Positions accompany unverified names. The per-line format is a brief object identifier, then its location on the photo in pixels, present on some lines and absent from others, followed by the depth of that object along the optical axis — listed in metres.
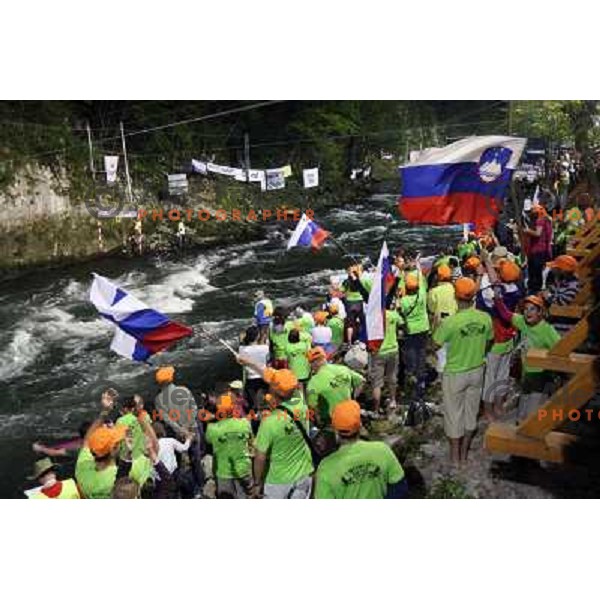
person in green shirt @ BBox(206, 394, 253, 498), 4.09
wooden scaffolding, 3.16
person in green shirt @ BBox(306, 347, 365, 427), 4.09
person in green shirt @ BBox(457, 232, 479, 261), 6.83
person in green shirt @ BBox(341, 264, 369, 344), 6.04
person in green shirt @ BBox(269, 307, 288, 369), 5.16
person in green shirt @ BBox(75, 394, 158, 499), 3.53
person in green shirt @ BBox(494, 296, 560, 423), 3.91
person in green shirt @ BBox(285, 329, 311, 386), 5.01
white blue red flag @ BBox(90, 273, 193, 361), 4.42
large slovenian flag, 4.73
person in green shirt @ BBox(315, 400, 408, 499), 2.98
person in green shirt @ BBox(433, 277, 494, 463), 3.97
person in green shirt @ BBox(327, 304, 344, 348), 5.84
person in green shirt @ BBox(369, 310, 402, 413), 5.14
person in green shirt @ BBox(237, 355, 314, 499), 3.63
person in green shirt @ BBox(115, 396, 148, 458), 4.29
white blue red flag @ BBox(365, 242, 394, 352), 4.81
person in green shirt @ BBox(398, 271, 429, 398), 5.25
